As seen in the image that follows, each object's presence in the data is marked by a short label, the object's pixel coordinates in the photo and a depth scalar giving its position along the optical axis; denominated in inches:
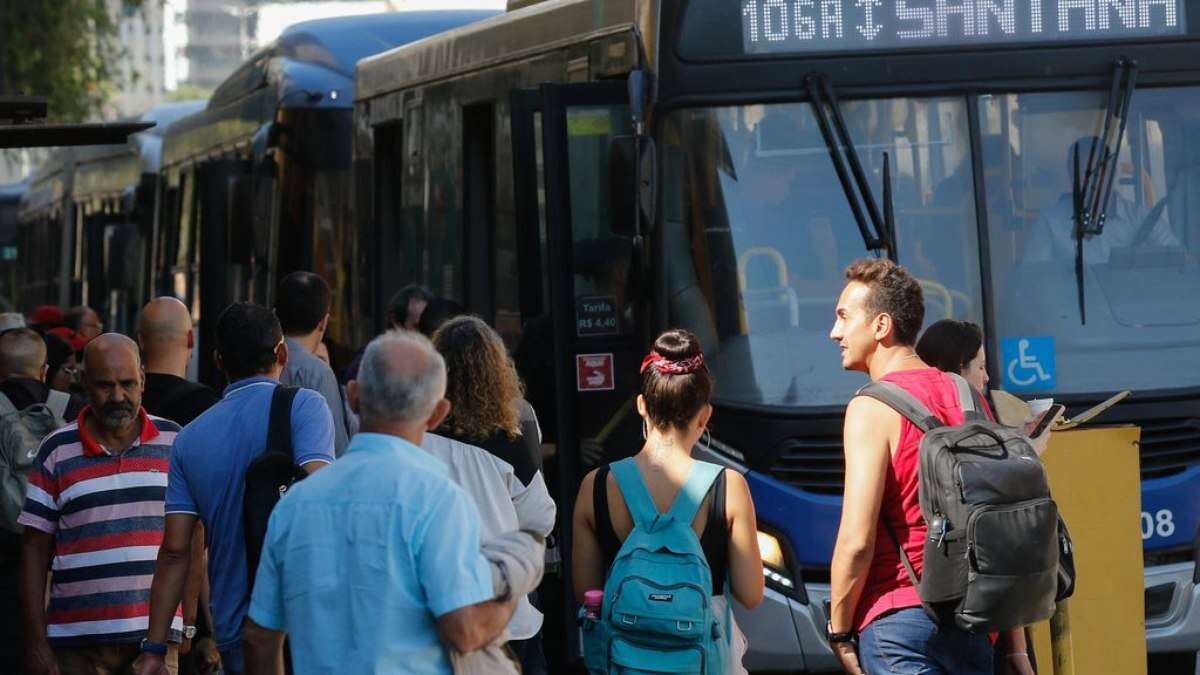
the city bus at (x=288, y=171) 1042.1
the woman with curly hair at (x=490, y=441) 424.2
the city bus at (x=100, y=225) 1535.4
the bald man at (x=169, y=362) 524.7
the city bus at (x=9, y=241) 2605.8
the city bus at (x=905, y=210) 648.4
